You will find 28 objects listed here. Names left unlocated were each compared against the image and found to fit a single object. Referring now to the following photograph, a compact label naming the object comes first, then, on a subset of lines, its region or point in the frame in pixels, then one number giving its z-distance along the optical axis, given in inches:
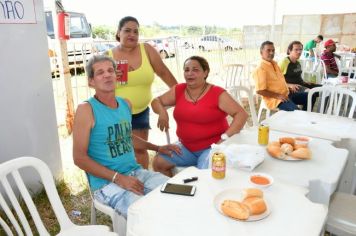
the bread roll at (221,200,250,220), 43.4
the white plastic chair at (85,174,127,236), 64.9
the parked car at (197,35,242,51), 250.7
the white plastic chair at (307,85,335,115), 118.8
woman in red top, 86.6
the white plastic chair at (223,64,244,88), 211.8
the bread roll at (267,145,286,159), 63.7
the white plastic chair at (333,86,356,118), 110.8
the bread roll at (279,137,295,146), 68.1
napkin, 59.0
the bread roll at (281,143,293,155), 64.6
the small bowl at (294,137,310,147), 68.2
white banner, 84.9
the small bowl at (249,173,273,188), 52.0
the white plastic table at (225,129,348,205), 55.2
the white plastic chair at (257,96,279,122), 161.2
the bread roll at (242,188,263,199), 47.5
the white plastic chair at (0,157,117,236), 55.4
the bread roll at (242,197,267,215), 43.8
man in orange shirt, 149.9
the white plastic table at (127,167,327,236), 41.4
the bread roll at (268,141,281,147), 67.1
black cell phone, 50.3
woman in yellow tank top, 92.4
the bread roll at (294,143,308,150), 66.7
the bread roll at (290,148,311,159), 62.5
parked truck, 212.2
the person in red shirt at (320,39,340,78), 238.1
